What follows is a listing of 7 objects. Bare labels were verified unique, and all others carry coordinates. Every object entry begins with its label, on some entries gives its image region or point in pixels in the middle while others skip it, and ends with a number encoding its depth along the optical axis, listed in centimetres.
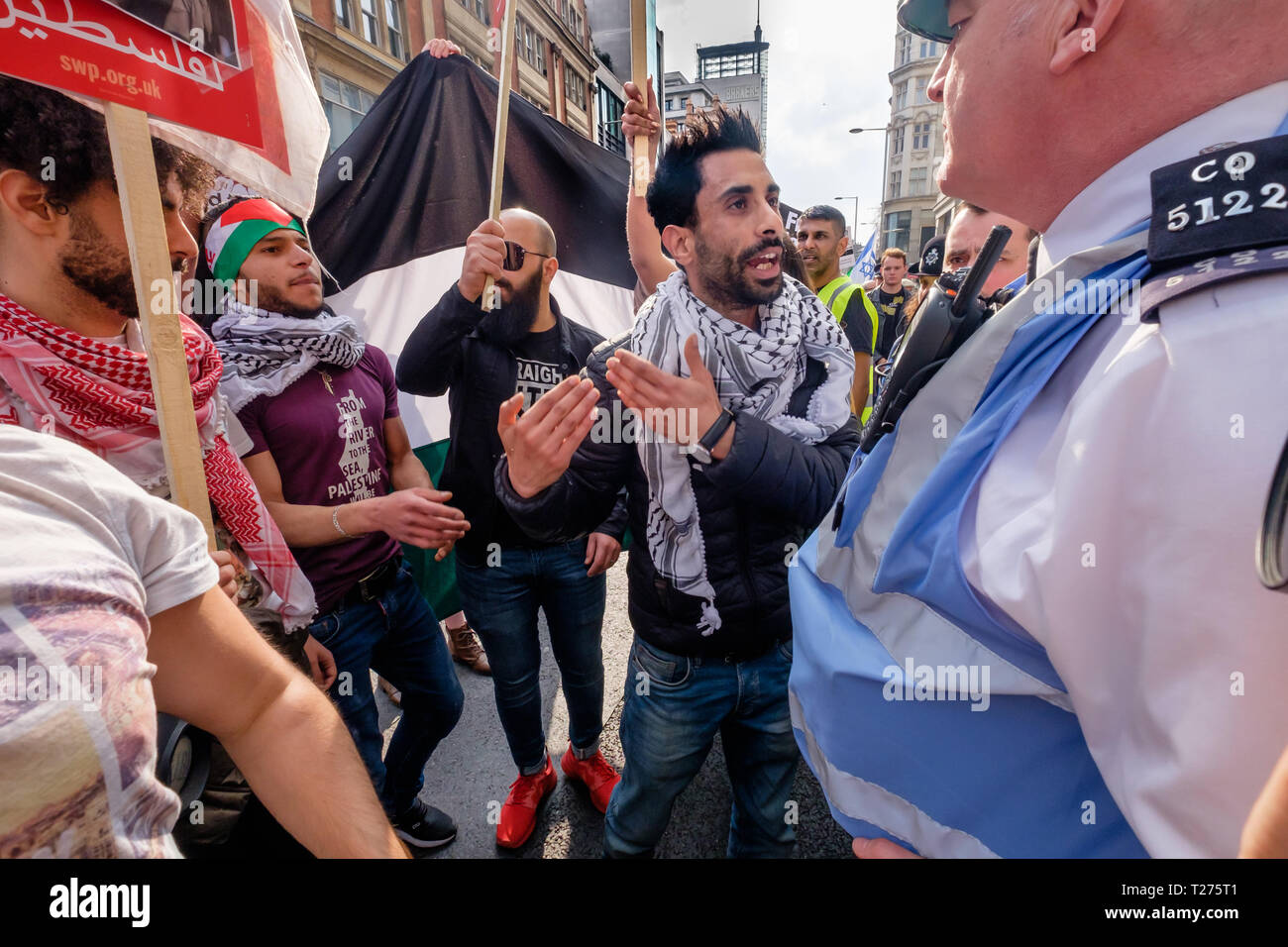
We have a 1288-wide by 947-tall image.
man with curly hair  120
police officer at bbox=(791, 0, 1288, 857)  55
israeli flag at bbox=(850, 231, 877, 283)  853
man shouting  152
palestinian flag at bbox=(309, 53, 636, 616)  299
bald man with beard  235
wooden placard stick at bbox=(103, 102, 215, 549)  112
